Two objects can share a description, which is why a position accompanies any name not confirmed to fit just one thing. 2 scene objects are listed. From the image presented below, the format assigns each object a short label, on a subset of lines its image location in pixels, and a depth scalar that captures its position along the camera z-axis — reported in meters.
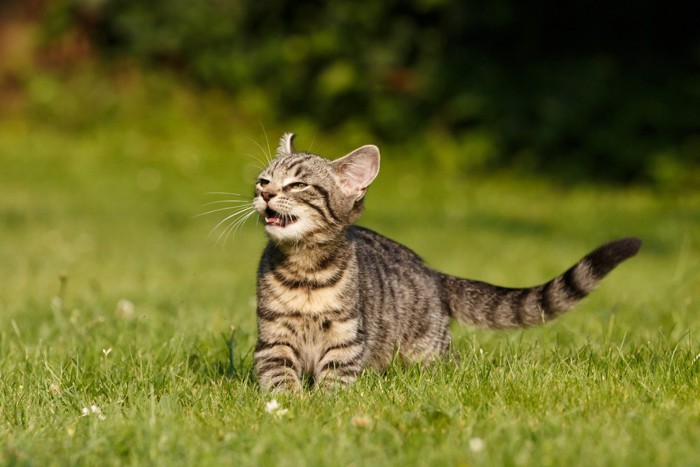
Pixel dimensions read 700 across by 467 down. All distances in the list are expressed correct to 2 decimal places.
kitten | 8.57
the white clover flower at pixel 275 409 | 7.07
